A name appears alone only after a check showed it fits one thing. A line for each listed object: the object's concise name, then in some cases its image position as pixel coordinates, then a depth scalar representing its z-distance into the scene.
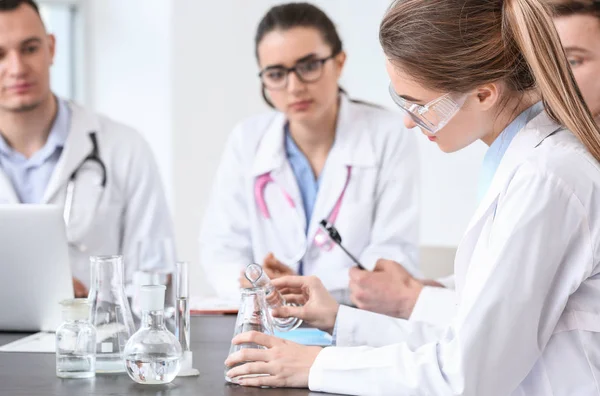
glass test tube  1.87
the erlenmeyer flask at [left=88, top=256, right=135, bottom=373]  1.87
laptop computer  2.17
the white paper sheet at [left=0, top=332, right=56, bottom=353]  2.05
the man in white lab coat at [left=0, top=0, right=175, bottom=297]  2.96
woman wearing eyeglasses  2.91
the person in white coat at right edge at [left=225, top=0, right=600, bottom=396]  1.67
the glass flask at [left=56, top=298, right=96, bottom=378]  1.83
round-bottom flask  1.76
